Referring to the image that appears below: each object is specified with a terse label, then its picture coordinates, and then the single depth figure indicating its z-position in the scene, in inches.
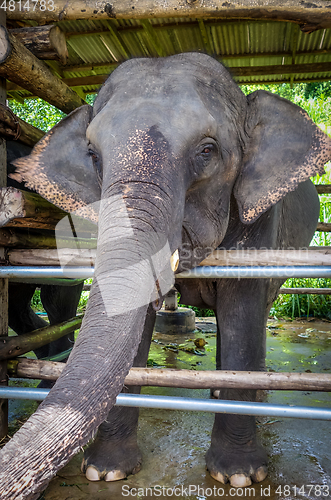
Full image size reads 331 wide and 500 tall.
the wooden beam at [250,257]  75.2
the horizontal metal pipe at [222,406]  64.9
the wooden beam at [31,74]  83.1
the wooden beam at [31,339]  89.2
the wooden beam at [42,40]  99.6
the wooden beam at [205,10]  90.7
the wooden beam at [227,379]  72.2
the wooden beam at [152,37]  133.8
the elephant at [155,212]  41.4
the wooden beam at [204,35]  137.9
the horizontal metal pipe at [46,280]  110.9
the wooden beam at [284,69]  163.3
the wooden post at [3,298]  90.5
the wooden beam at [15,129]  88.6
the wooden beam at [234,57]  159.8
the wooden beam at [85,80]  169.2
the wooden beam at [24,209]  82.4
